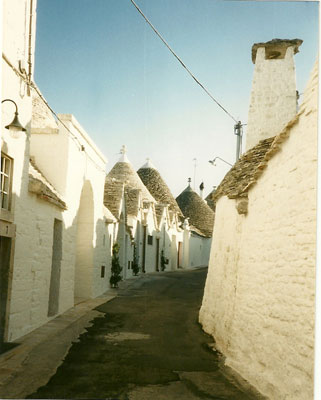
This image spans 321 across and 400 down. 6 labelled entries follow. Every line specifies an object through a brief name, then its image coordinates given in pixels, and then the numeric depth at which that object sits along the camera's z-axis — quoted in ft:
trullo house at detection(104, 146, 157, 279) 55.57
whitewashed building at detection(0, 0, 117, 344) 22.52
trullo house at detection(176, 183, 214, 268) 108.06
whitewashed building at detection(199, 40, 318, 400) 16.01
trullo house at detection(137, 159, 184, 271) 83.05
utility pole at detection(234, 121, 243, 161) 36.10
